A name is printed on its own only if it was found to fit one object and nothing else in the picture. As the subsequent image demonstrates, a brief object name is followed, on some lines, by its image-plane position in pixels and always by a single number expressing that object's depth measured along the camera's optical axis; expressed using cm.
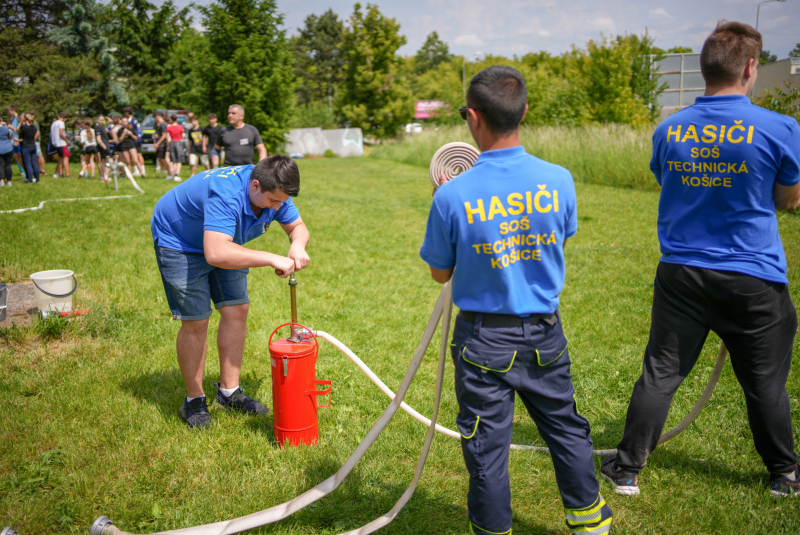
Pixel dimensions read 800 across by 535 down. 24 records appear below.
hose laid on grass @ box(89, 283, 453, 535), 251
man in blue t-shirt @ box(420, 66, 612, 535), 197
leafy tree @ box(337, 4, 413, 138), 4197
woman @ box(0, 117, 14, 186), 1409
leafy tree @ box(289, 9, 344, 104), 7344
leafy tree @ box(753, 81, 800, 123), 1155
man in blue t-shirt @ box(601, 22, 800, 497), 246
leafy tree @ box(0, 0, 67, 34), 2791
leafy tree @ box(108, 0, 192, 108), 2773
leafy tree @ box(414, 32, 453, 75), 11125
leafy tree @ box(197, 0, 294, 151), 2258
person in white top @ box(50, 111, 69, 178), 1603
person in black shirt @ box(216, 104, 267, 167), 990
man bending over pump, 311
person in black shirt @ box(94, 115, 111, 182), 1516
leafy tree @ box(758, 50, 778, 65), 7219
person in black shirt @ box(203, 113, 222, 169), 1324
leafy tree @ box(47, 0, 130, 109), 2598
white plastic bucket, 510
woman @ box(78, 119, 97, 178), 1606
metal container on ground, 319
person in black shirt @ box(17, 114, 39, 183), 1439
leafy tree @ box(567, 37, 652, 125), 1889
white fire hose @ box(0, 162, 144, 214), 1296
